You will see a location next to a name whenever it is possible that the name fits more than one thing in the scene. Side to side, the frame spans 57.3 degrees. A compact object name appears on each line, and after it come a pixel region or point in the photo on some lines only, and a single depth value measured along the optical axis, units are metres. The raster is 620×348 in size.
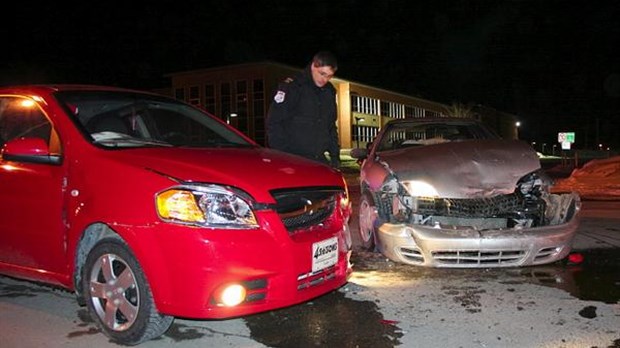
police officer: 5.39
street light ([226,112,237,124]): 43.28
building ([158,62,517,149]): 41.67
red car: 3.20
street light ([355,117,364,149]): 48.19
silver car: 4.77
